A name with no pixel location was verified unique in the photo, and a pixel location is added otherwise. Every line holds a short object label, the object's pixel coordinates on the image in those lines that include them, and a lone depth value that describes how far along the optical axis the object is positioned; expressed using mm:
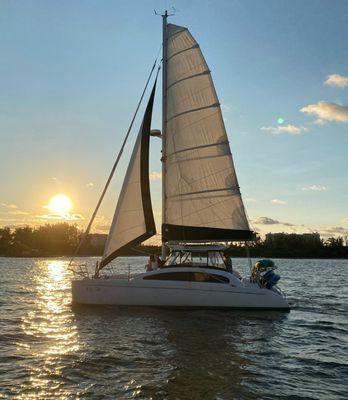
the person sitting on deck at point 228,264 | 22666
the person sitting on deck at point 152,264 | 22922
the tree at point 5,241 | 182000
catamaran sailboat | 21500
